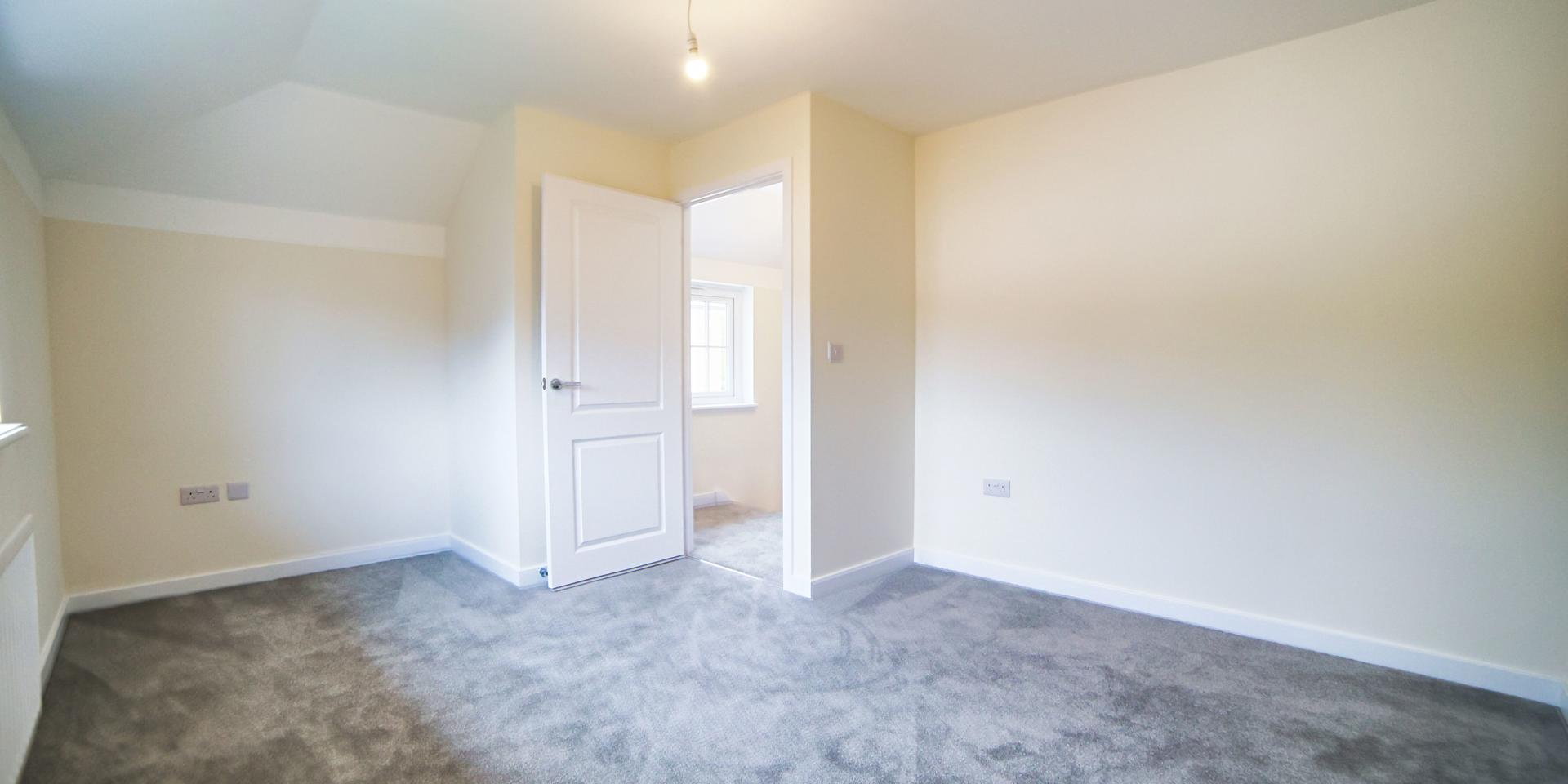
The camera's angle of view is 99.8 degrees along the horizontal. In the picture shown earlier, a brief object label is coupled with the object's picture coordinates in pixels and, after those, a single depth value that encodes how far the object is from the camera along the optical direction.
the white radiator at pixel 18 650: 1.61
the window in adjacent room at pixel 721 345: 5.47
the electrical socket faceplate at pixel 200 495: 3.21
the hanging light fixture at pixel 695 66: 2.19
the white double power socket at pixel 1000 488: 3.35
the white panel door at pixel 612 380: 3.24
